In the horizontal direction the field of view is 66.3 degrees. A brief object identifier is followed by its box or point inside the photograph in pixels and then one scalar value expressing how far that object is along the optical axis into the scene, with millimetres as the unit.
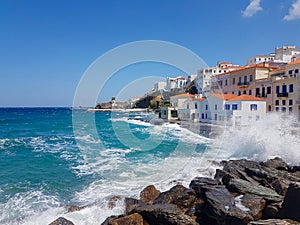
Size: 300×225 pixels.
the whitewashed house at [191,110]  38812
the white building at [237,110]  30156
